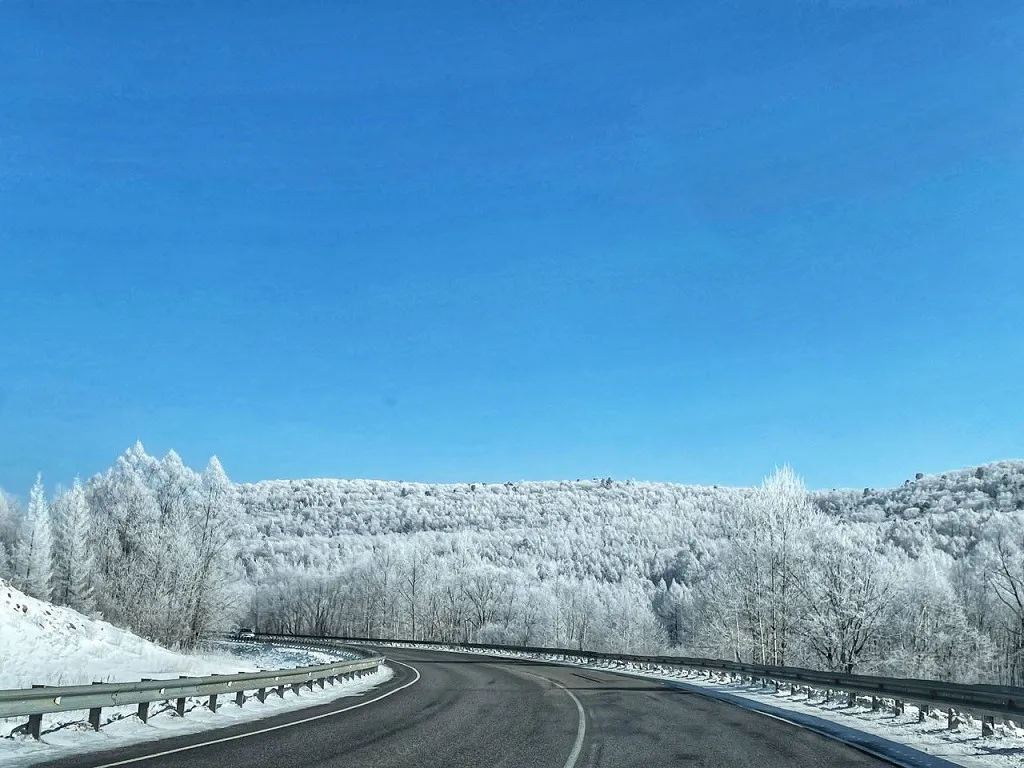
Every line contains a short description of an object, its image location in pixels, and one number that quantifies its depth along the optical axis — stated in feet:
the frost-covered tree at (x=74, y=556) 190.90
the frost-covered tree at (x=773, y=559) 169.37
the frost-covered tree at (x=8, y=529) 208.29
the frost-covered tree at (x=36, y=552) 182.60
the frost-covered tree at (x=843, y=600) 157.79
